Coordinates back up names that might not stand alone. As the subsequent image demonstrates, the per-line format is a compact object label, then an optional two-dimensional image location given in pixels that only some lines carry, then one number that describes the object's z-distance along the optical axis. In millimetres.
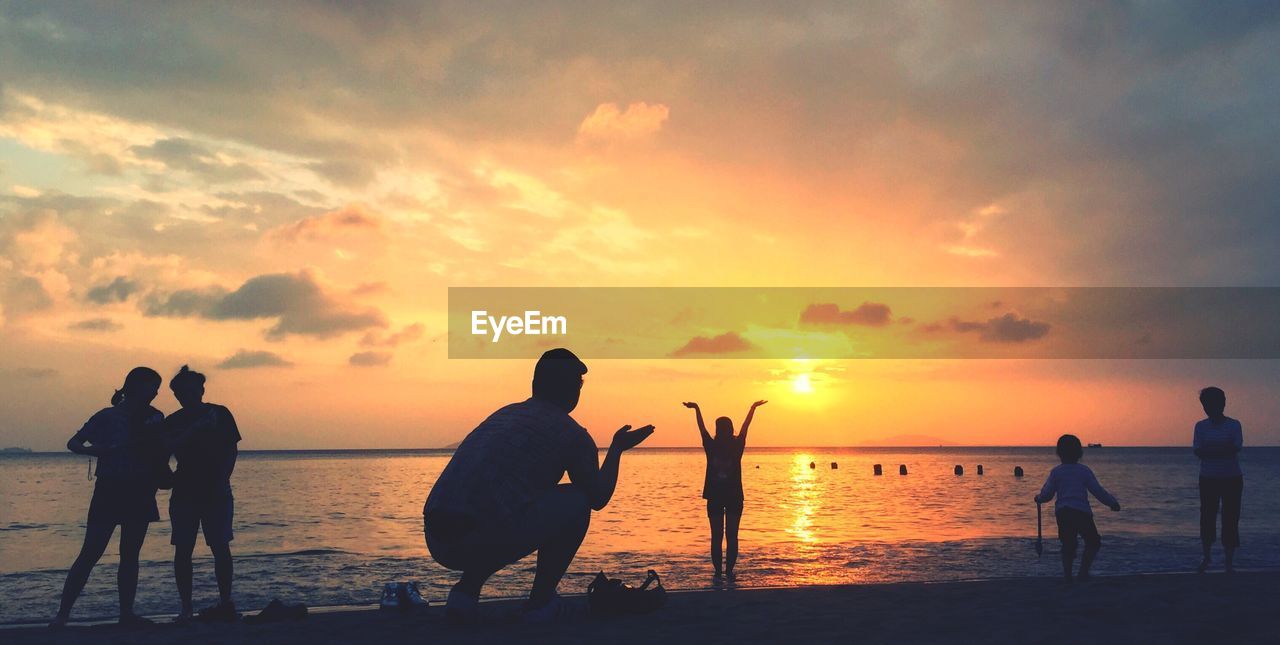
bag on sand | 7230
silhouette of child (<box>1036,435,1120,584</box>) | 9930
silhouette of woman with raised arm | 12070
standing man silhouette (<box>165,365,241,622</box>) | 7590
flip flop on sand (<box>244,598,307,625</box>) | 7344
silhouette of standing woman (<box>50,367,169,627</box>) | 7512
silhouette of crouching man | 6094
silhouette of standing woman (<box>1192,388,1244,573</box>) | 10742
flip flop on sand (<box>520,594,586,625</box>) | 6742
